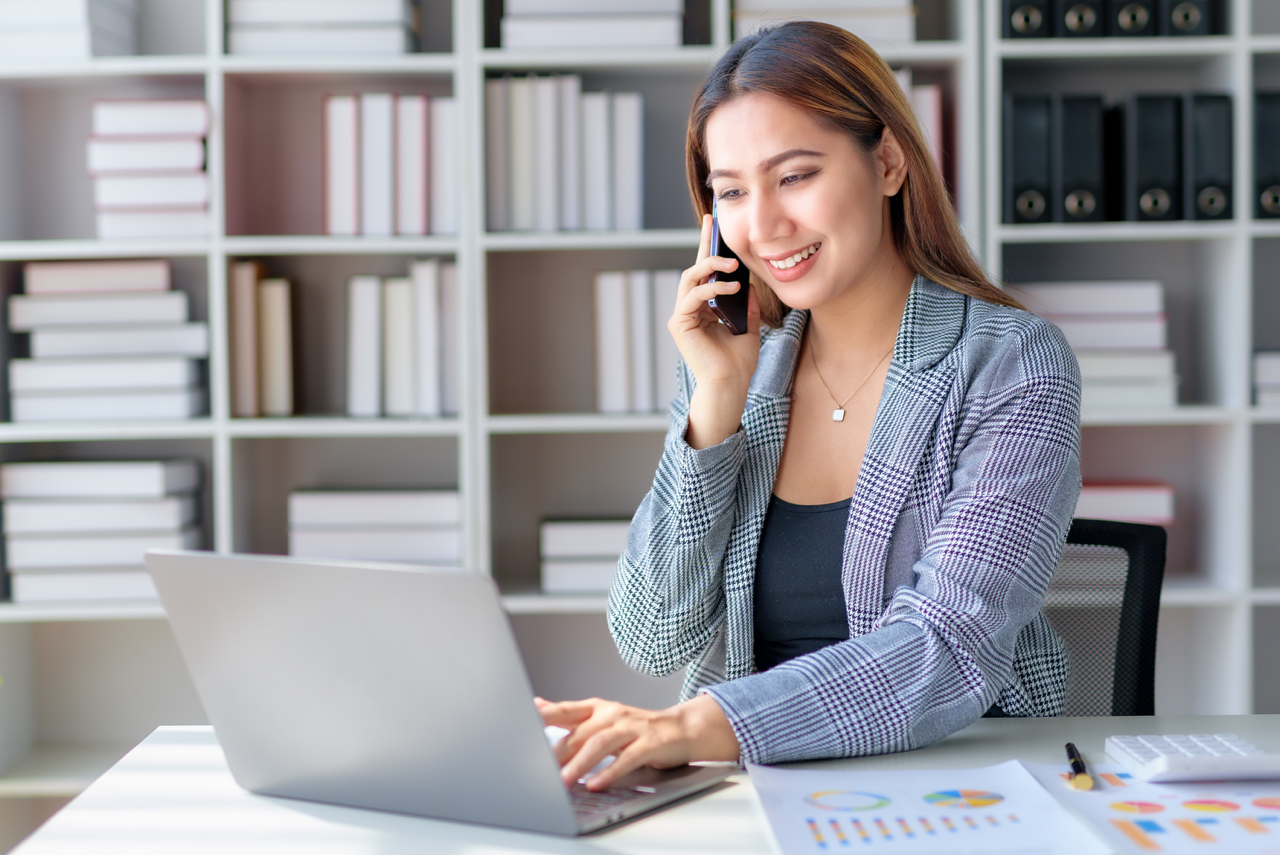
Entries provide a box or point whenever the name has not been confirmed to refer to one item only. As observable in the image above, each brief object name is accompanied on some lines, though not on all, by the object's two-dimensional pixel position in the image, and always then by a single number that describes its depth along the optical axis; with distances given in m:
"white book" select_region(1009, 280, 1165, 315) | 2.22
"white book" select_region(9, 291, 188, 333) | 2.25
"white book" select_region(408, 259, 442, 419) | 2.24
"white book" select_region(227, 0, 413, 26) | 2.19
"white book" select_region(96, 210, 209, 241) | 2.20
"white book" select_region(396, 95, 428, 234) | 2.21
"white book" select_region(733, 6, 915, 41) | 2.17
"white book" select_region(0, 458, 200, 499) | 2.22
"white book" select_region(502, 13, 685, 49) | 2.19
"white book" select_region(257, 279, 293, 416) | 2.28
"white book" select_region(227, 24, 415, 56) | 2.20
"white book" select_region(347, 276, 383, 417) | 2.26
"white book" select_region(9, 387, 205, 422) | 2.23
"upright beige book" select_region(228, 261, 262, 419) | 2.25
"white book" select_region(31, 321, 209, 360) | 2.24
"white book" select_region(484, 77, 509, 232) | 2.22
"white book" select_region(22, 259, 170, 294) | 2.26
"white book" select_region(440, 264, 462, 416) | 2.26
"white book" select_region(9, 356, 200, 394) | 2.22
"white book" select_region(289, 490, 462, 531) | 2.25
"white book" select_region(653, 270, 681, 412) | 2.27
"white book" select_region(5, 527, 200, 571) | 2.22
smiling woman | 1.11
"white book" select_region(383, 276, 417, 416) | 2.26
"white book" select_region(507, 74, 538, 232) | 2.22
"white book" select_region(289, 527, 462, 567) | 2.26
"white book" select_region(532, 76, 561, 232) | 2.21
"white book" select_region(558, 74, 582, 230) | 2.22
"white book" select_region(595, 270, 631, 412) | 2.27
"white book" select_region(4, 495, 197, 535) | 2.22
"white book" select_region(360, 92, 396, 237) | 2.21
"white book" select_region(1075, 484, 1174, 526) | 2.25
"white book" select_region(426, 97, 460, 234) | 2.22
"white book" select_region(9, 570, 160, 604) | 2.21
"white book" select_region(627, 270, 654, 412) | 2.27
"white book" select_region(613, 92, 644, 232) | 2.23
